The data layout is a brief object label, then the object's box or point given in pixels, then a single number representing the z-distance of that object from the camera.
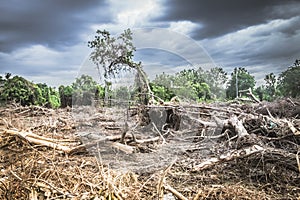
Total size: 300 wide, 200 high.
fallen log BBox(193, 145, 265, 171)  3.01
